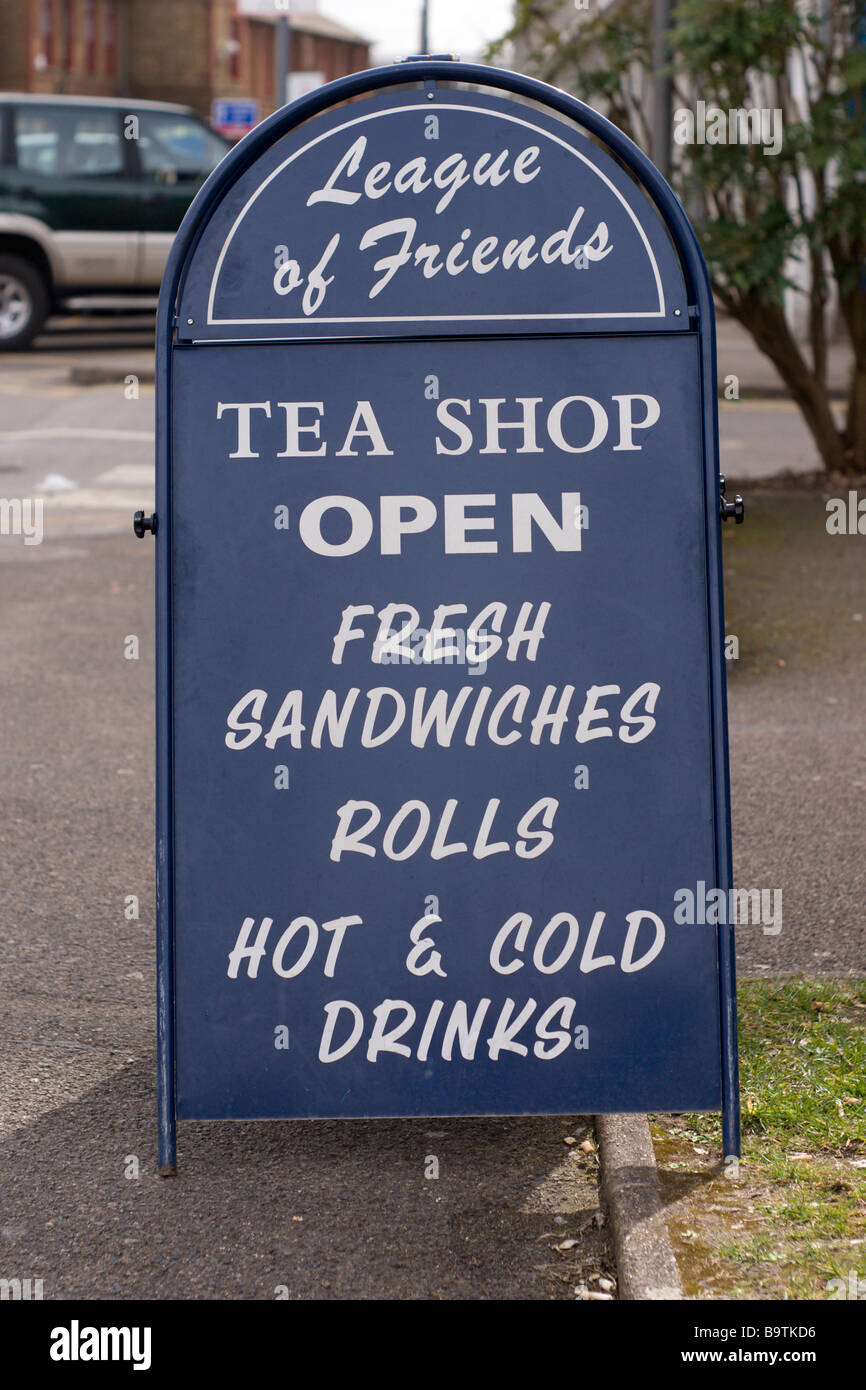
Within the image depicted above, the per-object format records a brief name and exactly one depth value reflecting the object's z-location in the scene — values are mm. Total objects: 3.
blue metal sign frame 3221
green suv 18234
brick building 46938
